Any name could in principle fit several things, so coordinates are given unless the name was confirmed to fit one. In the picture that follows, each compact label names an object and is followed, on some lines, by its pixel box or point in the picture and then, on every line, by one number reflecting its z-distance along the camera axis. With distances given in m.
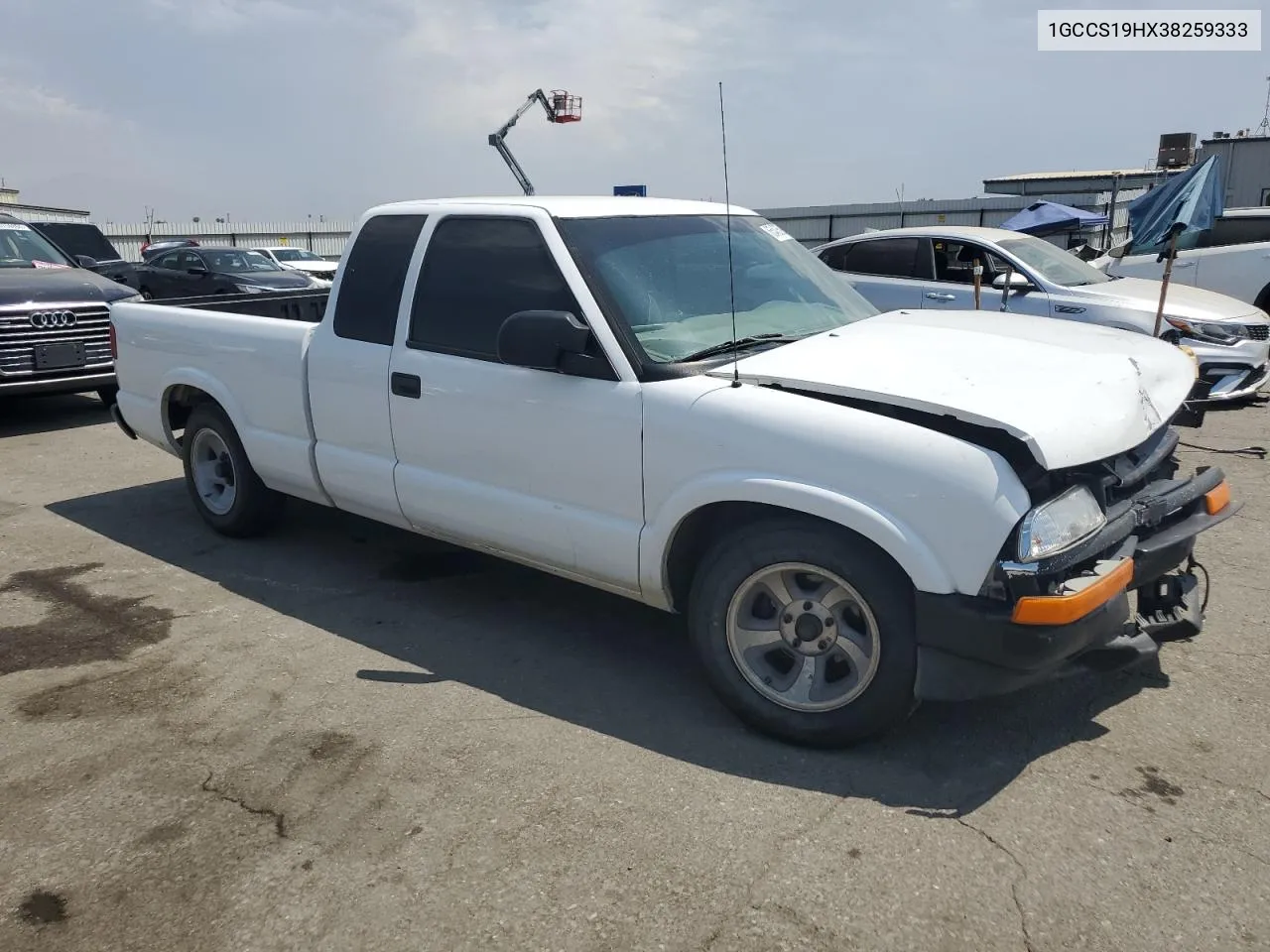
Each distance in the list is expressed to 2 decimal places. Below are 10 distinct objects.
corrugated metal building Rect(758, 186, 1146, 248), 21.83
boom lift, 24.27
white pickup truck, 3.11
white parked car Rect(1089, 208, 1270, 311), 11.74
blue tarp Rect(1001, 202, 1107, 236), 15.27
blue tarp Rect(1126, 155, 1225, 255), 9.60
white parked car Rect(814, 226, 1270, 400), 9.04
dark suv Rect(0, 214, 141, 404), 8.85
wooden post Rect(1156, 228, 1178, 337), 7.25
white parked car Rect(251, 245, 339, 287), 25.08
